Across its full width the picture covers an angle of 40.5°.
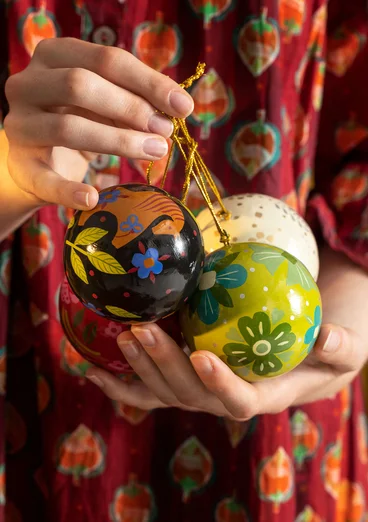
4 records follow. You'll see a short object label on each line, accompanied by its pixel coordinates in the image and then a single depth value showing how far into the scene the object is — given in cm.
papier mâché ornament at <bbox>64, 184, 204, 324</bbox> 45
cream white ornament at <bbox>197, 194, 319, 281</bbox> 54
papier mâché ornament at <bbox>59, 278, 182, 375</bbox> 54
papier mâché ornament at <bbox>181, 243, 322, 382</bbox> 47
